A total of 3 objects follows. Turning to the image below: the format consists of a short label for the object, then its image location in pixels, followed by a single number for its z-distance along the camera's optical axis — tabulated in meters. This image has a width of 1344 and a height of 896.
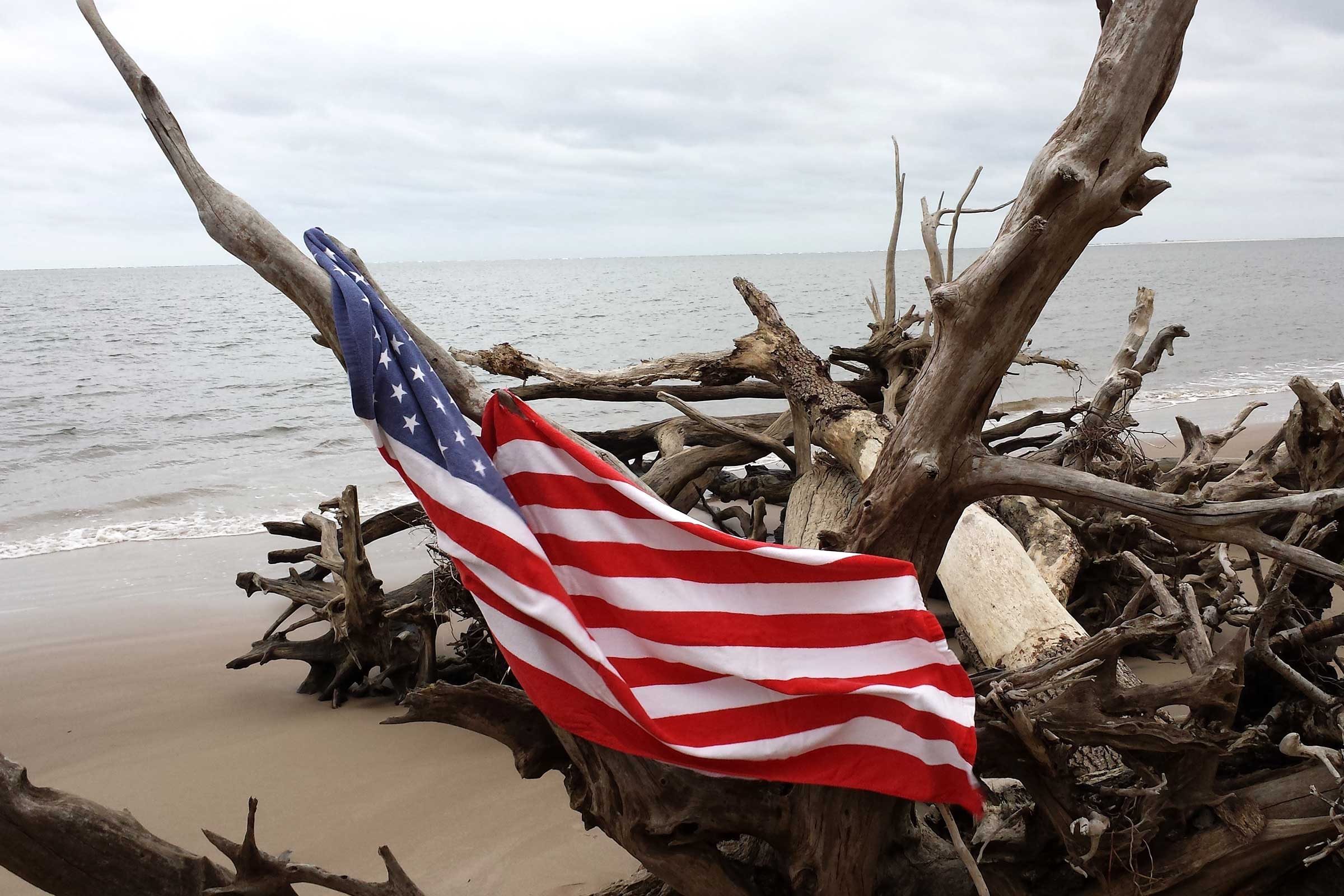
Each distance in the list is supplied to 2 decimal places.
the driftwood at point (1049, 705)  2.51
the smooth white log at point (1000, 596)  4.34
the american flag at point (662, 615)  2.50
